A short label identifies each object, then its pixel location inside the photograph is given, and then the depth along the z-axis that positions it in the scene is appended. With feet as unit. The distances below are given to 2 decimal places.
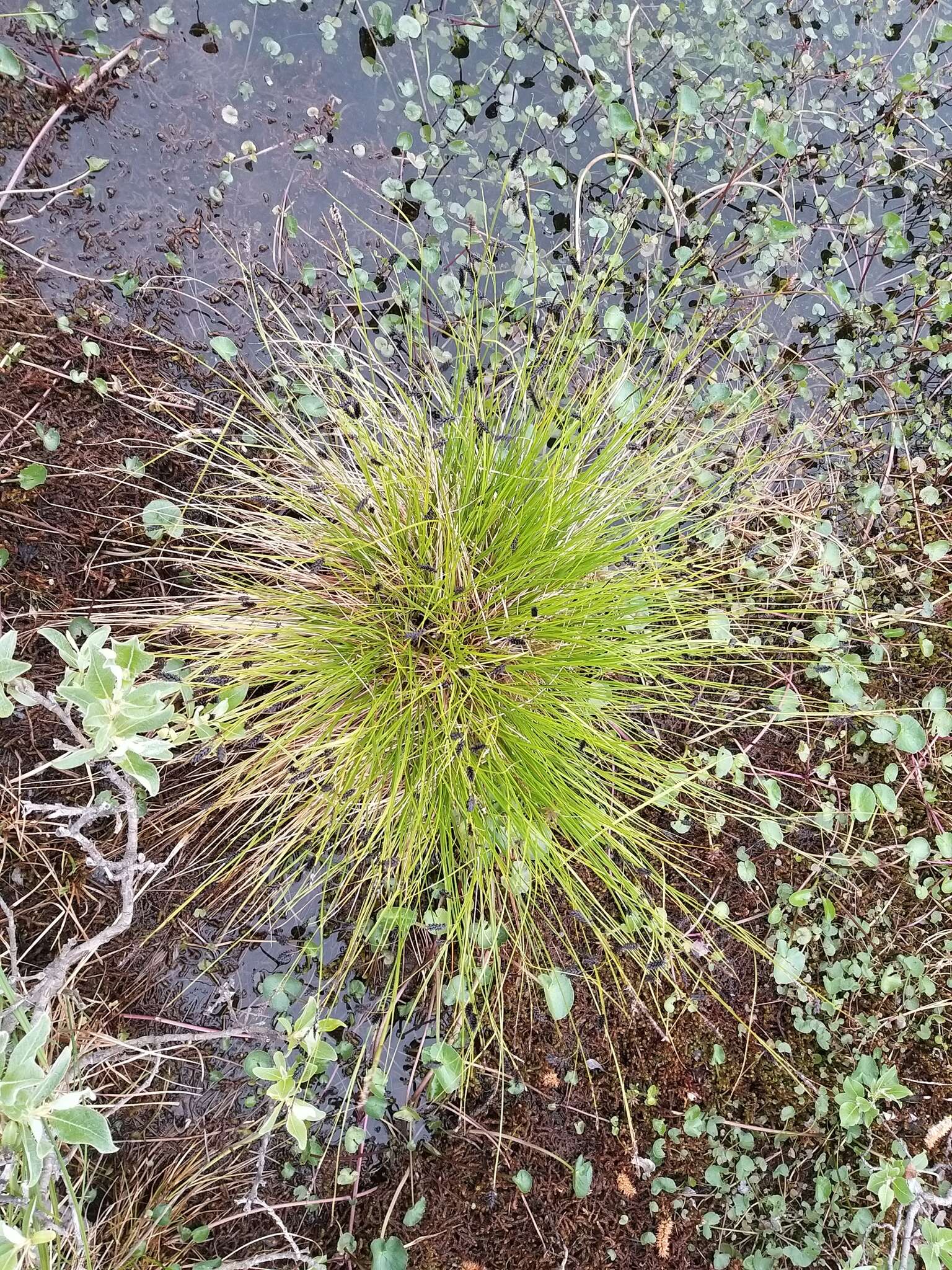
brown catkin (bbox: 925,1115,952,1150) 2.59
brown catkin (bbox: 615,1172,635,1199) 2.51
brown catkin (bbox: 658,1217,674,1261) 2.51
